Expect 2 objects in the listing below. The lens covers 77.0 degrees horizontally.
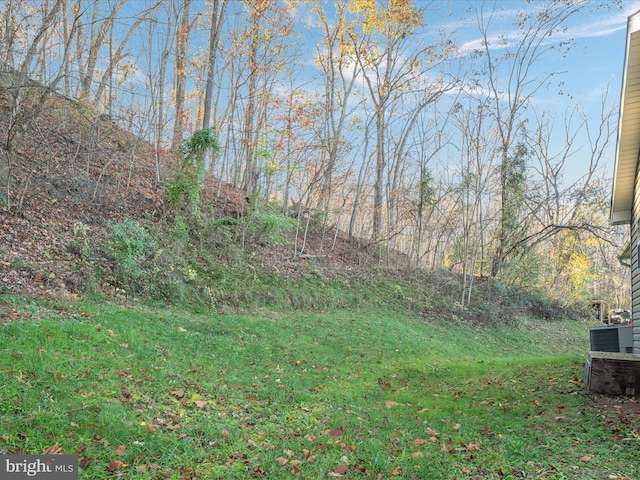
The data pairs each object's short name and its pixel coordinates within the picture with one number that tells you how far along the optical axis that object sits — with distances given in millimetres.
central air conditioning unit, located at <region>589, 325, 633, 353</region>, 9234
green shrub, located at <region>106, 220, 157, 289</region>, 8305
